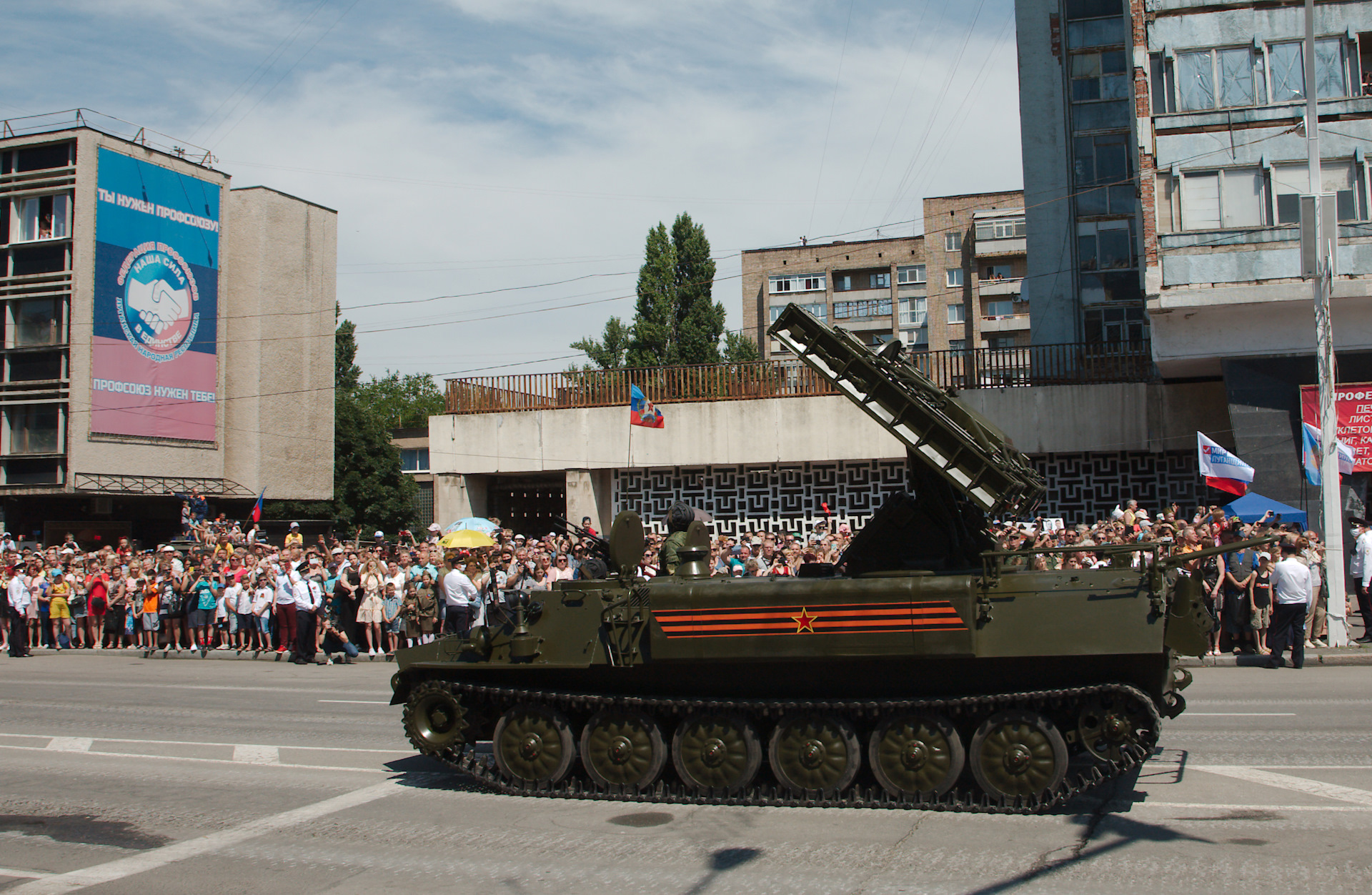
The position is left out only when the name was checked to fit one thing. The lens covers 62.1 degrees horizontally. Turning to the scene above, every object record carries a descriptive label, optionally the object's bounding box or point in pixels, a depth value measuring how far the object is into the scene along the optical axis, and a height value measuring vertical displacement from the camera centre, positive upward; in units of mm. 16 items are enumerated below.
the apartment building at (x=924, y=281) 61906 +15333
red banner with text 22609 +2250
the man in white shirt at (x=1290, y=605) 15188 -1019
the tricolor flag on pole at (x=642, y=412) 28859 +3320
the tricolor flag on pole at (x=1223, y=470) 20781 +1104
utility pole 16891 +2629
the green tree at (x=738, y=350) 62531 +10533
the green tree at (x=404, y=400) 84250 +11058
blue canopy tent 20641 +367
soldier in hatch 9875 +45
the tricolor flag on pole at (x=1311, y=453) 18844 +1252
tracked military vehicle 7961 -967
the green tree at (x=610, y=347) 59000 +10254
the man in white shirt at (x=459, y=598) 18438 -850
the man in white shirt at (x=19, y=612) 22688 -1147
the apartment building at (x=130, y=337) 42094 +8429
